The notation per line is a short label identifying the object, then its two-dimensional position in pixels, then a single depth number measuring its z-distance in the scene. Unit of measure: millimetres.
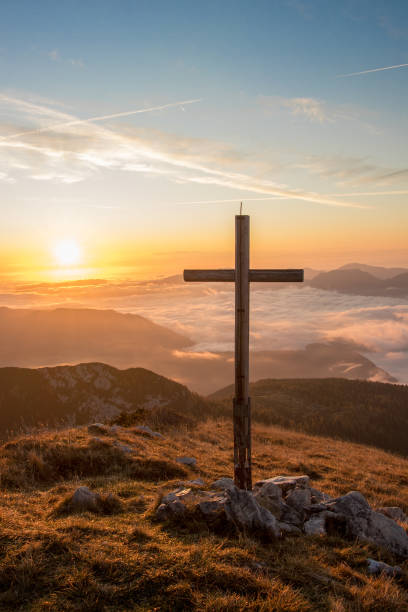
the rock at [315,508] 7229
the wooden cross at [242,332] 8672
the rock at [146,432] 14296
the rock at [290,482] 8242
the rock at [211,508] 6216
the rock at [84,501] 6719
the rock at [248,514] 6023
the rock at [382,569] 5562
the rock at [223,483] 8742
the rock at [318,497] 7949
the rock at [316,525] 6551
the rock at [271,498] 7039
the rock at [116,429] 13280
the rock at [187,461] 11250
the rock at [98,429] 13015
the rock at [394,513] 7883
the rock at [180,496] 6664
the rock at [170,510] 6309
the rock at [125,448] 10797
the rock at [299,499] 7324
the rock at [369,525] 6480
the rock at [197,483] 8375
